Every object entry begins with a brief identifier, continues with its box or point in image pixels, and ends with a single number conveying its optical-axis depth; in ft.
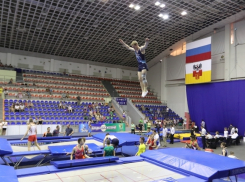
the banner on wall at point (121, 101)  70.69
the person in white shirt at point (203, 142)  38.58
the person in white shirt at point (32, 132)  26.16
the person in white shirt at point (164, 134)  39.69
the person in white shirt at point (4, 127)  41.22
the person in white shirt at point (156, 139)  29.97
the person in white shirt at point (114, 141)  27.98
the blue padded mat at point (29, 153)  22.97
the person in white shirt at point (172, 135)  42.75
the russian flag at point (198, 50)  57.00
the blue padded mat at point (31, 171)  17.29
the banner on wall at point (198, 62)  56.93
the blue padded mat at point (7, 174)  14.47
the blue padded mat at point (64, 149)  25.04
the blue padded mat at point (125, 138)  30.32
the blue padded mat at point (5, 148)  20.06
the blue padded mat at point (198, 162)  17.17
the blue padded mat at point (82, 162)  19.25
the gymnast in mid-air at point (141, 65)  16.94
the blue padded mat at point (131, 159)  22.33
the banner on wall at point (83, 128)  51.85
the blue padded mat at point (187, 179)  15.46
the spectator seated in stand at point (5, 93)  53.88
